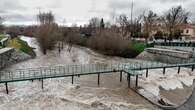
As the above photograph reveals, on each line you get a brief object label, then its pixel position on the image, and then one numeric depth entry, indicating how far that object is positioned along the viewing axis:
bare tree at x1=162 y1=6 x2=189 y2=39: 49.50
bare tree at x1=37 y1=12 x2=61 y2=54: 35.28
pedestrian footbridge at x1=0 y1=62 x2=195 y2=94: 16.21
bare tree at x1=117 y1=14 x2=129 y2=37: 58.24
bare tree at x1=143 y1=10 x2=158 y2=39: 56.00
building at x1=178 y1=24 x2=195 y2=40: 60.14
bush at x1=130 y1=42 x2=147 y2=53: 36.74
